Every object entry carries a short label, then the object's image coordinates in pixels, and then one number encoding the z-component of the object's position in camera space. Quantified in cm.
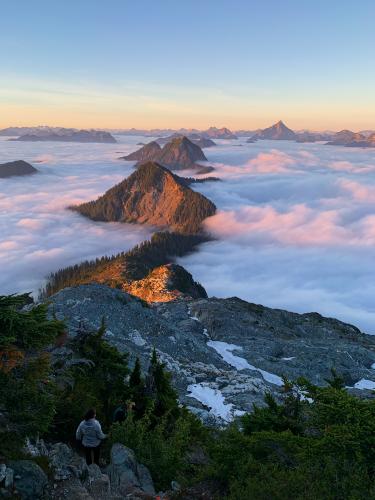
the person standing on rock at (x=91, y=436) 1493
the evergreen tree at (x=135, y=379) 2151
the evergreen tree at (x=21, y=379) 1201
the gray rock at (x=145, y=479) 1399
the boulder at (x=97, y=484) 1264
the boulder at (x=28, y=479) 1119
